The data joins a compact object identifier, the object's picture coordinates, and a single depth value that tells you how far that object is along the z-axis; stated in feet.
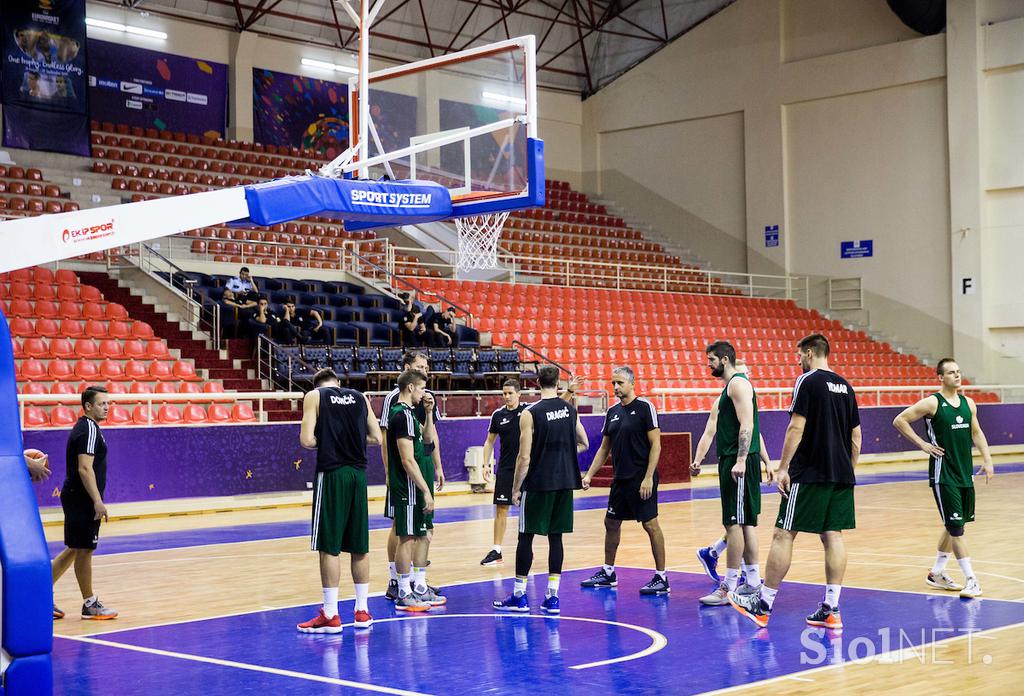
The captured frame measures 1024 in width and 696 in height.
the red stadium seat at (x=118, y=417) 59.72
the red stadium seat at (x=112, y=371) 63.62
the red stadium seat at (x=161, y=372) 65.41
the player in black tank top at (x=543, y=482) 31.37
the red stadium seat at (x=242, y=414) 63.21
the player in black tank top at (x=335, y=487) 28.71
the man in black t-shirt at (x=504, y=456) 40.19
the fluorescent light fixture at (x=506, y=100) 37.83
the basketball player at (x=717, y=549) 31.71
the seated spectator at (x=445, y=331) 78.07
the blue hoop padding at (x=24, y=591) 11.78
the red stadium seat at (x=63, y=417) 57.72
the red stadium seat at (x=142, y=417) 58.85
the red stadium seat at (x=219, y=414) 62.75
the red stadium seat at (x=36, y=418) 57.31
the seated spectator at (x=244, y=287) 74.43
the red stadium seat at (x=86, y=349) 65.46
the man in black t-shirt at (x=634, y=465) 33.71
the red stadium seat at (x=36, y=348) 63.21
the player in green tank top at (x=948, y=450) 33.22
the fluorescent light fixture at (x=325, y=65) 109.81
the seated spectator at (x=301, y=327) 71.41
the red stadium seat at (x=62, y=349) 64.34
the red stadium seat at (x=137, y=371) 64.44
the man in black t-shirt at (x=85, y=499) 31.04
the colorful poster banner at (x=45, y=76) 86.12
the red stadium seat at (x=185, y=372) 66.59
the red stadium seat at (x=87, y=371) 62.64
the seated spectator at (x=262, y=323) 72.02
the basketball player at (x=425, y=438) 31.83
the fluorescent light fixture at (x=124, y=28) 97.14
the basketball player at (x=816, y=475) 28.63
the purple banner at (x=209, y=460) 56.39
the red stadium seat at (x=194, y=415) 62.08
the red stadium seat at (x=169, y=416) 61.46
